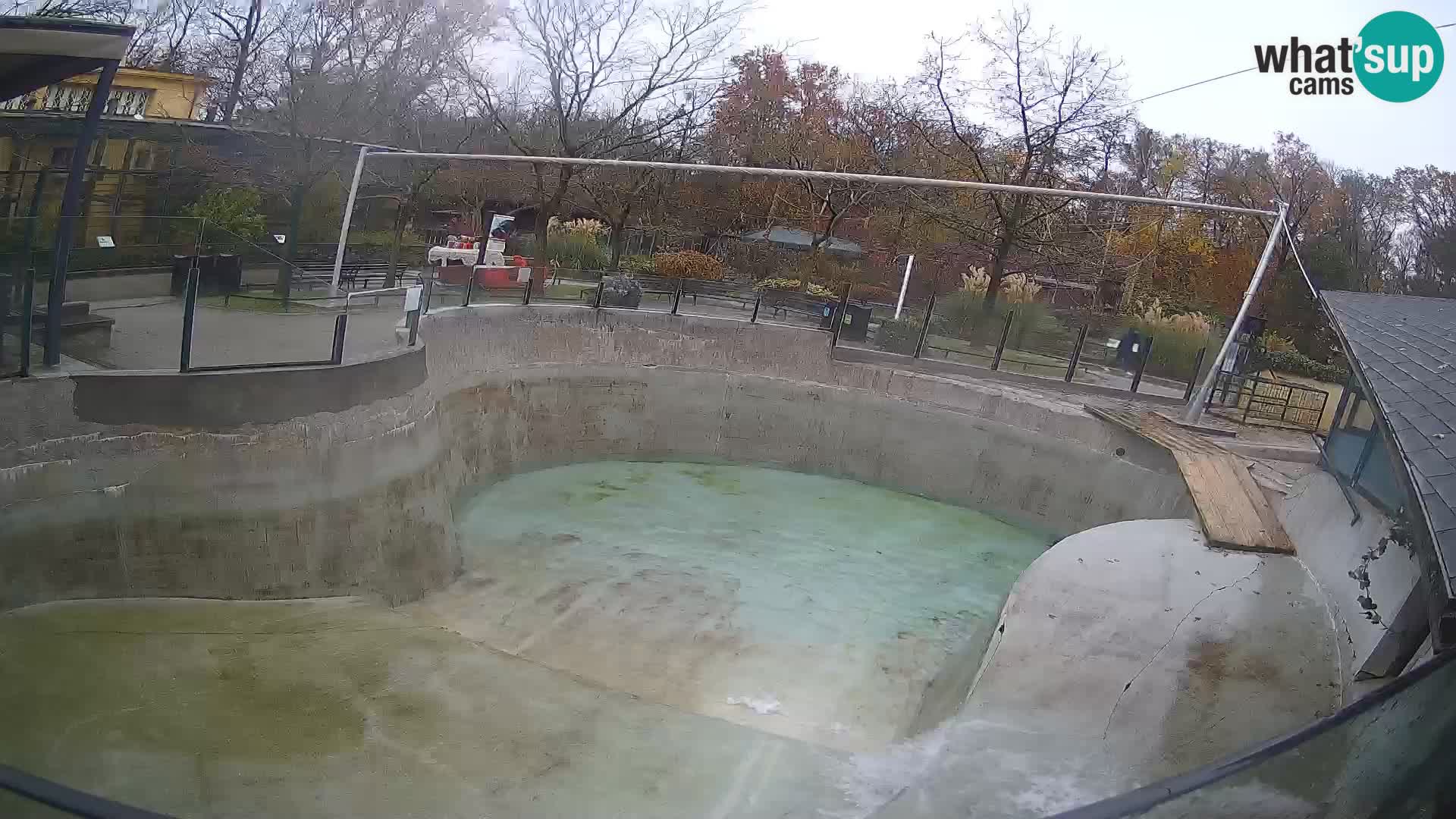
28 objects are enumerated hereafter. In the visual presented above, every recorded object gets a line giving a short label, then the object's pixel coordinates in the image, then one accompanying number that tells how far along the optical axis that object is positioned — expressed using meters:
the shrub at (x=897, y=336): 20.88
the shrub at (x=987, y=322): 21.14
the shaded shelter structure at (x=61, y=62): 7.73
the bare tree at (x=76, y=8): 13.32
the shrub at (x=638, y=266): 24.08
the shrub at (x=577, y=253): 24.75
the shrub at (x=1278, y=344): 24.20
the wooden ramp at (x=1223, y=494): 10.21
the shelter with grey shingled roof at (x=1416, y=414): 4.17
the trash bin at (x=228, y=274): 11.41
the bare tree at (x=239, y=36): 18.94
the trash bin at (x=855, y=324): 20.89
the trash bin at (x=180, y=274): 11.21
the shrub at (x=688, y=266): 23.66
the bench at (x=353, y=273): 15.66
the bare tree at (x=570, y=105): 23.33
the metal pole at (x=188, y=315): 9.02
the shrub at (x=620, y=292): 19.19
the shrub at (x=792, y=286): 23.55
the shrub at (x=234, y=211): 15.38
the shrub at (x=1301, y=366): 22.95
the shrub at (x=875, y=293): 23.50
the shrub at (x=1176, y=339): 21.36
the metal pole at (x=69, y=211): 8.34
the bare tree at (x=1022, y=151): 25.19
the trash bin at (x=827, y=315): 20.45
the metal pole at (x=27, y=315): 8.03
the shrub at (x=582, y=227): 27.28
